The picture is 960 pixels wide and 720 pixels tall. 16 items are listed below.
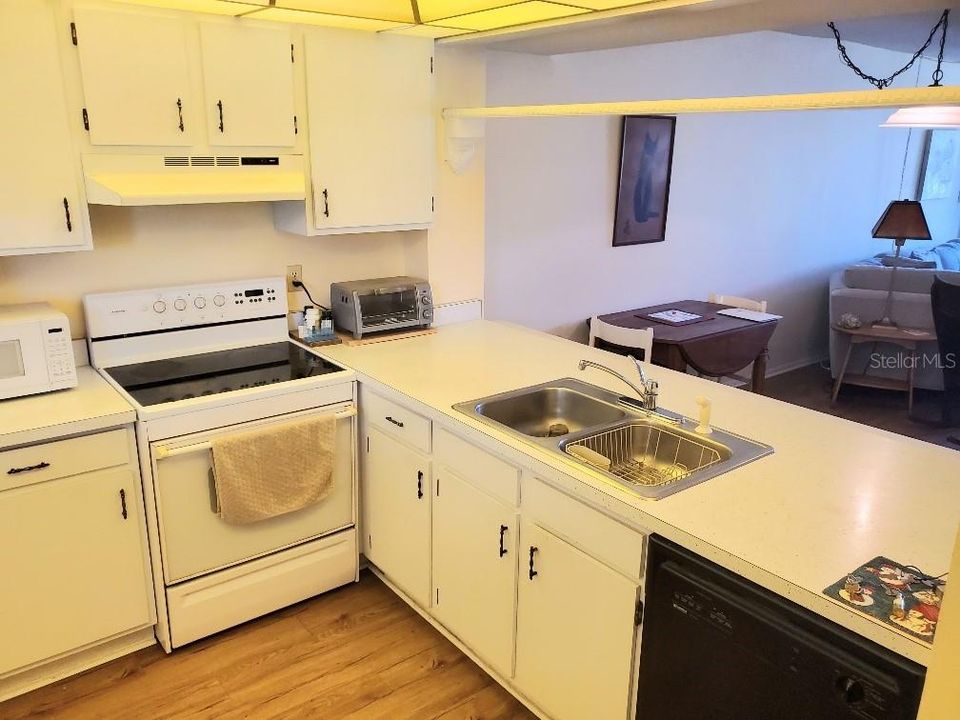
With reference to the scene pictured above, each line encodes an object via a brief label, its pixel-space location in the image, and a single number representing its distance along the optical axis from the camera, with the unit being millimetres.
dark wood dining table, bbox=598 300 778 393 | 3957
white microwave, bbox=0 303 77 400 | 2283
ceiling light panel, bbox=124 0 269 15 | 2326
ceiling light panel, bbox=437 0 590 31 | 2322
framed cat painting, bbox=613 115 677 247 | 4359
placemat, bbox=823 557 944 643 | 1286
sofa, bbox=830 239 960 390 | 5172
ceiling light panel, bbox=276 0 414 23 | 2359
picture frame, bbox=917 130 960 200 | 6801
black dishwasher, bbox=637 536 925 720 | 1317
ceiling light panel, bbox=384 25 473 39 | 2744
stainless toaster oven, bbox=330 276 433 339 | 3088
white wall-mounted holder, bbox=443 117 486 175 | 3123
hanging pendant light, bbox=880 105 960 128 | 4113
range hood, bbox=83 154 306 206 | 2354
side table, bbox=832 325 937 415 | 5051
